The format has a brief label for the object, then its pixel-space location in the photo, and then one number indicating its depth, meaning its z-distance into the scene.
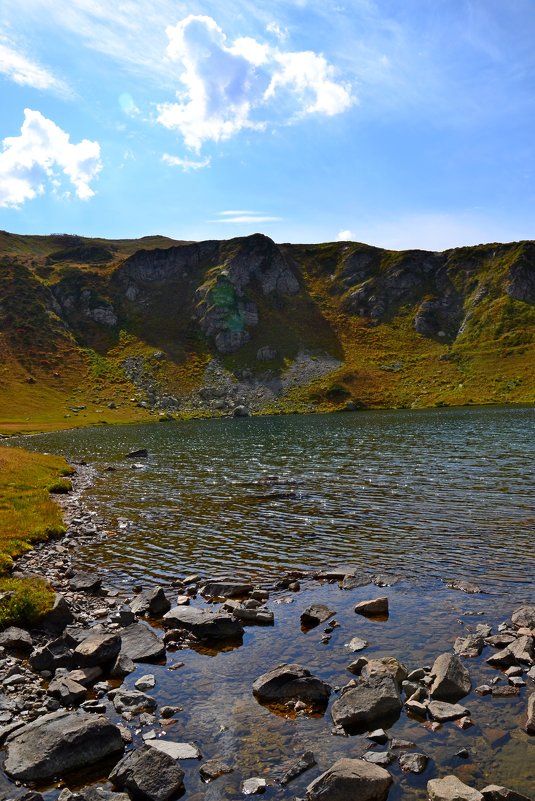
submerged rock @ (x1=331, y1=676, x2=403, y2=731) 13.53
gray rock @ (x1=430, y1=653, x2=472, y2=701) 14.35
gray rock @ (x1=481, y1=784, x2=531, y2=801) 10.45
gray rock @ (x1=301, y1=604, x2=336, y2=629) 19.70
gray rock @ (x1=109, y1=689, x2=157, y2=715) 14.24
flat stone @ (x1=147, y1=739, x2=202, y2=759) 12.30
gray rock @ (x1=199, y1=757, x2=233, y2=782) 11.73
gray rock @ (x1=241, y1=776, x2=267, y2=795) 11.27
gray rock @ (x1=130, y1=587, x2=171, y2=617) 21.16
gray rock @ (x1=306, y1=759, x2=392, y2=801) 10.80
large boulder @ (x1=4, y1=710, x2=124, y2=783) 11.73
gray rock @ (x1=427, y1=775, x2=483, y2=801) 10.41
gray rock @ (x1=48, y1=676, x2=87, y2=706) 14.44
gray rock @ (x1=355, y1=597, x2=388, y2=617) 20.18
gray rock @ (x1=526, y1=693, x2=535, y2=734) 12.77
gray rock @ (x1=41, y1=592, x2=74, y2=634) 19.06
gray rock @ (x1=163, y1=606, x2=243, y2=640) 18.98
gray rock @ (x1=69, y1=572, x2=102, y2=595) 23.31
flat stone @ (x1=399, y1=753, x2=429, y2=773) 11.70
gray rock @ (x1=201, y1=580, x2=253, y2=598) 22.81
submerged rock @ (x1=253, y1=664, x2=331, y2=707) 14.65
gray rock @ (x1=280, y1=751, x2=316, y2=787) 11.61
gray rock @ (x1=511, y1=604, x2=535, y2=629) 18.12
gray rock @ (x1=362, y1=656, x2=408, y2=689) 15.16
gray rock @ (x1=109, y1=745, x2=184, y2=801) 11.04
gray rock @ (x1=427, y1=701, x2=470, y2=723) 13.41
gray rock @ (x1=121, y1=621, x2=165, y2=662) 17.30
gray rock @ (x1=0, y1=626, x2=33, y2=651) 17.41
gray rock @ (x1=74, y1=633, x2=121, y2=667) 16.53
